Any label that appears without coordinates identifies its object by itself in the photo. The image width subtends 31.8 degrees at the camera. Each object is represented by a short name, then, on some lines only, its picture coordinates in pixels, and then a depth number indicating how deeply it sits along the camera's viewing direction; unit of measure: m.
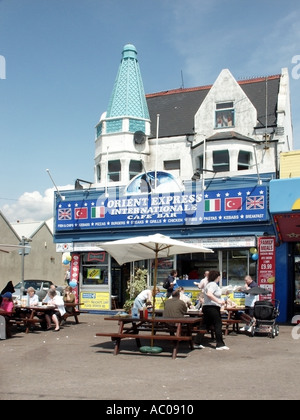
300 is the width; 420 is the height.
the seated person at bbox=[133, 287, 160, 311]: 13.92
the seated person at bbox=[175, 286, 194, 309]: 14.84
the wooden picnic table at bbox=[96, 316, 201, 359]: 10.18
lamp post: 22.29
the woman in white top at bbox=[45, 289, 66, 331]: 14.84
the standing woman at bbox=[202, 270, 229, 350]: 10.91
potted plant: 18.93
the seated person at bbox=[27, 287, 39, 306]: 15.37
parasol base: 10.63
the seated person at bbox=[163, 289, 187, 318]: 11.14
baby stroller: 13.41
